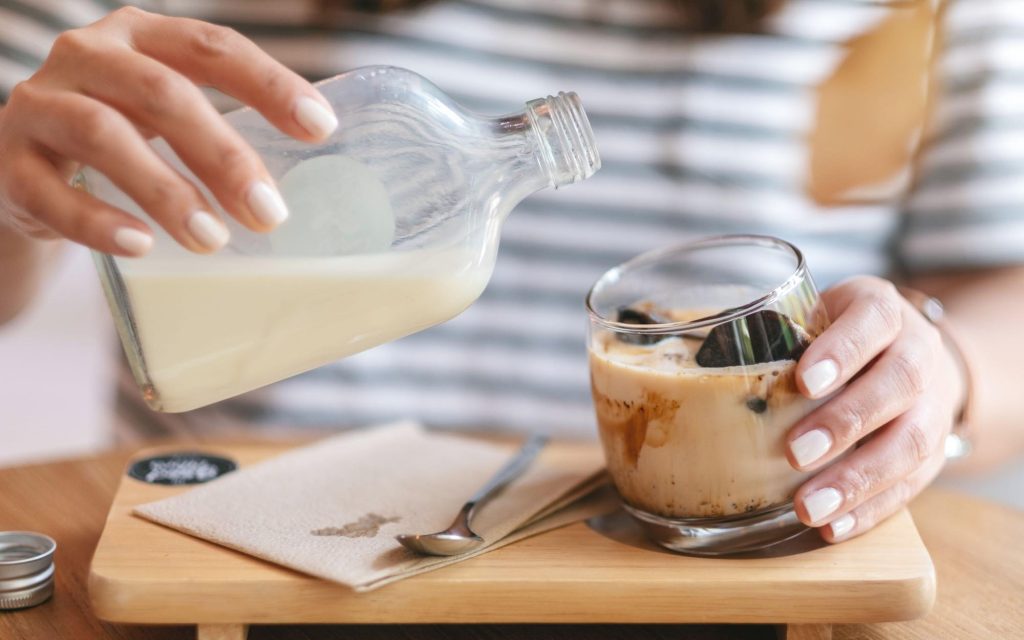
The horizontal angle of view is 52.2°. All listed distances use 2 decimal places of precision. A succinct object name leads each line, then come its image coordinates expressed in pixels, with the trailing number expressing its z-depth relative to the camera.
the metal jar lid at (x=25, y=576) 0.57
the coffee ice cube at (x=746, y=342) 0.54
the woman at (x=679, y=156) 1.05
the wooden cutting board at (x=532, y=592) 0.53
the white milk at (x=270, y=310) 0.52
